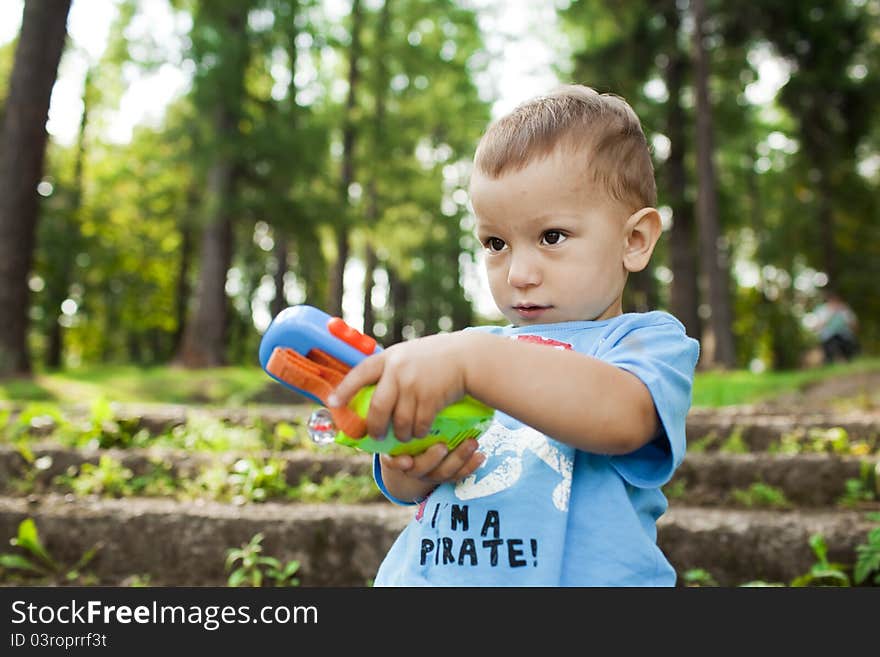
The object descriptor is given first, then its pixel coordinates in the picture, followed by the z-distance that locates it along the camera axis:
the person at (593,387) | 1.09
